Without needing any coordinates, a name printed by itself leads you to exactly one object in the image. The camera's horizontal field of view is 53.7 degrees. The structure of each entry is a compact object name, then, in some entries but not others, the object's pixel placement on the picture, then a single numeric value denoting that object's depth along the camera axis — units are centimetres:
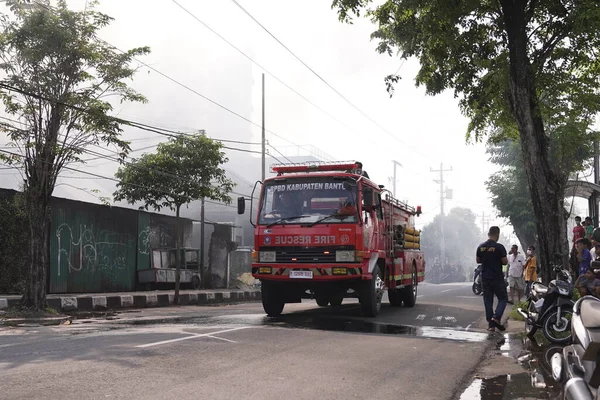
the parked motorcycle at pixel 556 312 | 850
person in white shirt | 1861
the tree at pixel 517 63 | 1095
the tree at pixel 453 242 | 7644
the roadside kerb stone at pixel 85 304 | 1712
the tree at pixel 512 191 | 3872
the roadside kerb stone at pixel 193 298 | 2230
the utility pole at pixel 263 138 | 3276
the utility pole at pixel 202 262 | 2848
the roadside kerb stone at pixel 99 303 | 1762
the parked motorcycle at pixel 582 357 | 322
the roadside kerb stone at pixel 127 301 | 1880
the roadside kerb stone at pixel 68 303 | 1664
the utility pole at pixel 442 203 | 7589
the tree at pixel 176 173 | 2084
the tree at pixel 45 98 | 1413
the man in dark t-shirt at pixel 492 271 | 1045
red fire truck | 1109
